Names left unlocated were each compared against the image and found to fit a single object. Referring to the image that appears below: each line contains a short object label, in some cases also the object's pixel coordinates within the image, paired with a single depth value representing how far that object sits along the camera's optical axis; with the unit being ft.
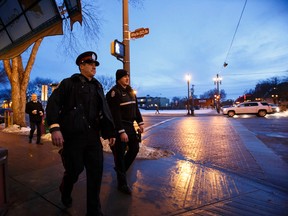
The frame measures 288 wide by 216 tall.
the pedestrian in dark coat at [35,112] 25.13
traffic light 17.96
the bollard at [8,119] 44.60
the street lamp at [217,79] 130.90
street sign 20.11
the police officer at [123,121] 11.08
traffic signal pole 19.81
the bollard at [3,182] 8.63
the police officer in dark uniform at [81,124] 8.13
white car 79.89
